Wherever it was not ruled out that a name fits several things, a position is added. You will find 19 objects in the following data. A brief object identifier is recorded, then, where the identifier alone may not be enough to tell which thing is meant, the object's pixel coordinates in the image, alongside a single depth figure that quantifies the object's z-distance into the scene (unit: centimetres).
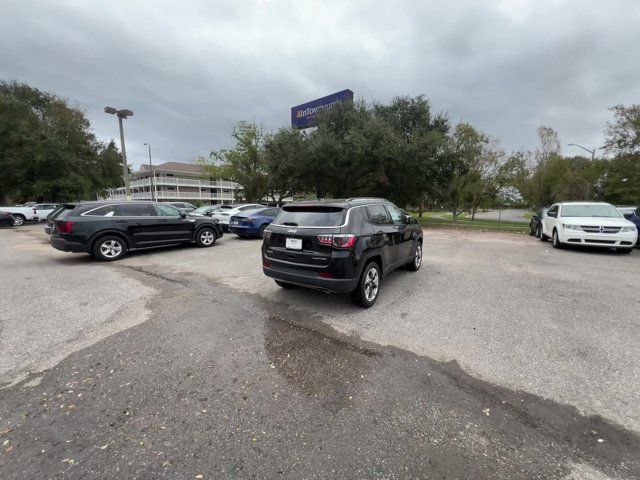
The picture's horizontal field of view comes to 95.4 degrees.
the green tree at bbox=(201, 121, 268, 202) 3359
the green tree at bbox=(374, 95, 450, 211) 1817
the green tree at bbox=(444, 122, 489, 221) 2488
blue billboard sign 2541
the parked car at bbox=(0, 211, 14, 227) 1895
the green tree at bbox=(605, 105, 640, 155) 2448
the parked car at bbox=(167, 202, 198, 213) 1974
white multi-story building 5966
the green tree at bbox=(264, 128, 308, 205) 2036
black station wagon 750
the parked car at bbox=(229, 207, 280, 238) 1249
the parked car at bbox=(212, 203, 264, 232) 1463
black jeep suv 411
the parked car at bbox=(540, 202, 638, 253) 833
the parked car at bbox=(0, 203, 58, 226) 2145
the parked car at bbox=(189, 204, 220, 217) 1827
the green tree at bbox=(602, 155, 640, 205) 2406
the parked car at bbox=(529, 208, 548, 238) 1220
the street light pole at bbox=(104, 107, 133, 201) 1596
